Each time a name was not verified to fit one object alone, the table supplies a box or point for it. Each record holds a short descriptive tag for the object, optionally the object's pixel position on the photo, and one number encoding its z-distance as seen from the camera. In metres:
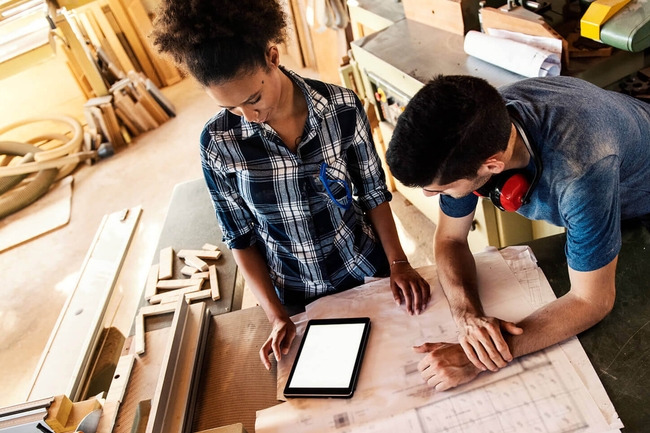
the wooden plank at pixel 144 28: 4.85
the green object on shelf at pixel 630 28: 1.33
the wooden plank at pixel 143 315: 1.32
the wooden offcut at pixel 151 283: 1.58
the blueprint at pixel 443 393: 0.88
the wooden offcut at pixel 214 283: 1.50
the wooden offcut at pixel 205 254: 1.67
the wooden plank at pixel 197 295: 1.50
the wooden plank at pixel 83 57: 3.88
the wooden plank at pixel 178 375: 1.01
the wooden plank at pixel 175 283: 1.58
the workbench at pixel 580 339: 0.89
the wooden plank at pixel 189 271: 1.63
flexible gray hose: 4.07
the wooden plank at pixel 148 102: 4.50
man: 0.94
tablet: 1.03
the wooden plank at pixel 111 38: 4.76
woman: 0.97
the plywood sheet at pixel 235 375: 1.06
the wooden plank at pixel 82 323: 1.34
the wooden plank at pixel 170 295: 1.52
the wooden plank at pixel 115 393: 1.06
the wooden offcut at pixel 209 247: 1.70
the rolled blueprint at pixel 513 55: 1.52
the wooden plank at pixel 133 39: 4.82
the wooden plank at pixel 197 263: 1.64
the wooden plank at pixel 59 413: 1.02
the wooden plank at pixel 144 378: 1.06
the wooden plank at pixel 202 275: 1.61
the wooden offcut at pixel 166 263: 1.64
